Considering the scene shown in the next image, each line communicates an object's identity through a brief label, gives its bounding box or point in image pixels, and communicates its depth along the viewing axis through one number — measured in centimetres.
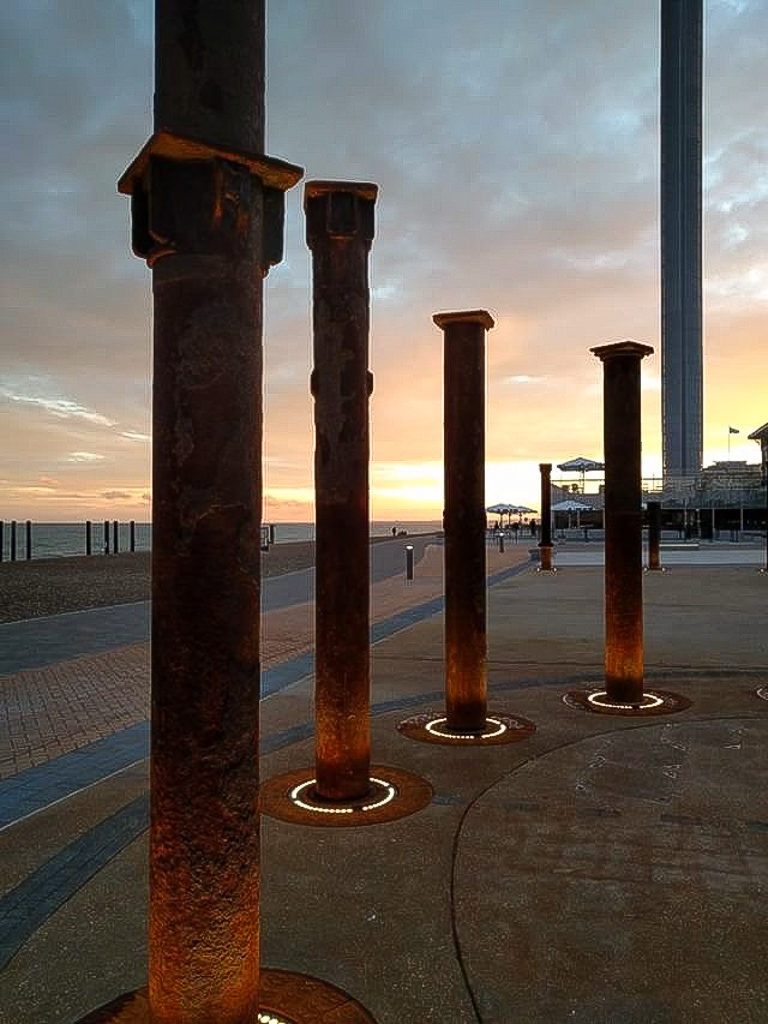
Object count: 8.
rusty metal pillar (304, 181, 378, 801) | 512
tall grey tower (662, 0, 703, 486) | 7375
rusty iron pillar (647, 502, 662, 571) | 2464
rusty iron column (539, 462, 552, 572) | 2518
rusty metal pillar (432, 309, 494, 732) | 670
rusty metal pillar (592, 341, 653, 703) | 774
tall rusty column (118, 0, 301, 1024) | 256
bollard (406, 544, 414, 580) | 2331
